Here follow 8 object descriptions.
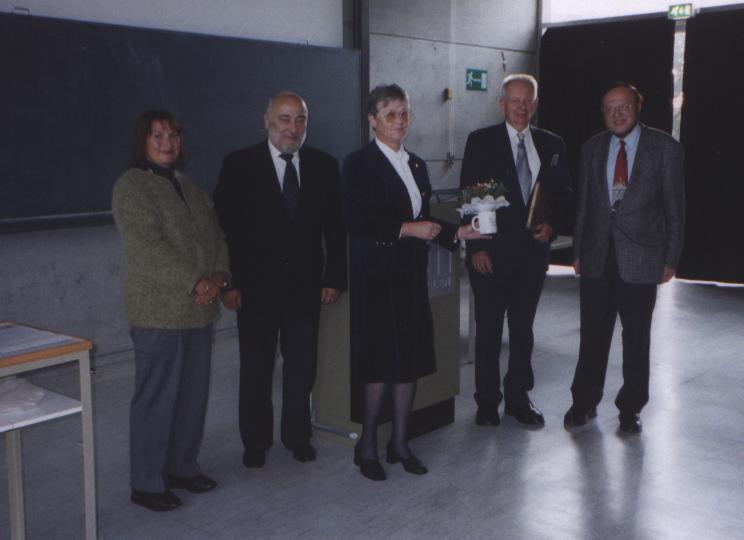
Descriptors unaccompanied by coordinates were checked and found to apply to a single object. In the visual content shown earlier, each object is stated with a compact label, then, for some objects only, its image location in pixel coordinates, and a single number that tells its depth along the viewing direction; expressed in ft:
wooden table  7.39
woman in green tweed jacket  9.30
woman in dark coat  10.14
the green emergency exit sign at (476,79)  26.58
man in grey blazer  11.85
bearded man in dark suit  10.62
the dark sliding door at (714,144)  25.21
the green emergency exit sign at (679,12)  25.80
